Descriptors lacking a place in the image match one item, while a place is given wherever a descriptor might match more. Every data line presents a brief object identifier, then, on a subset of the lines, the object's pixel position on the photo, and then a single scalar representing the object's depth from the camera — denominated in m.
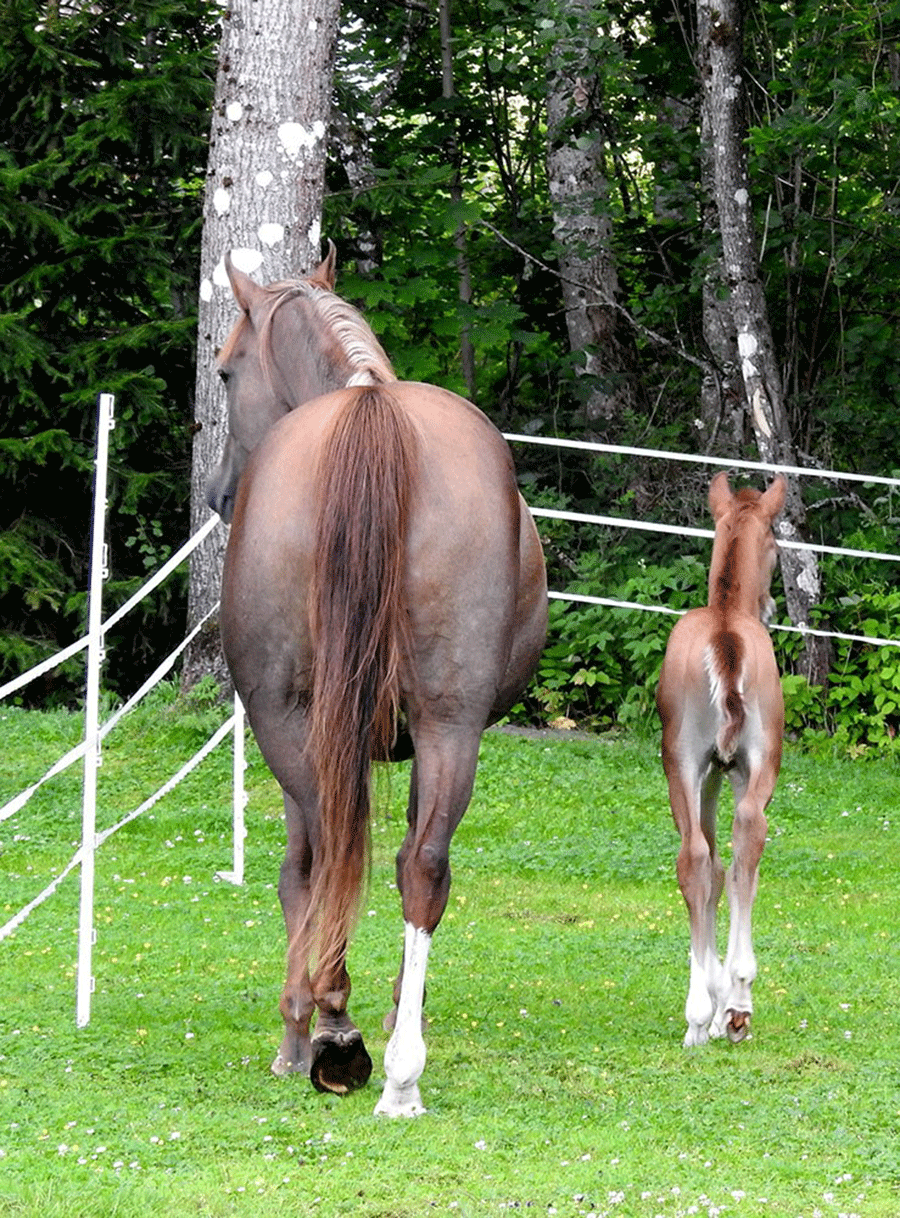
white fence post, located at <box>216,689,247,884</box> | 14.84
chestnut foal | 10.81
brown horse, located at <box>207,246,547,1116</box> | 8.74
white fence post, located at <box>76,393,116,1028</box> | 11.03
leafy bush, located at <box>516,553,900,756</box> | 21.39
